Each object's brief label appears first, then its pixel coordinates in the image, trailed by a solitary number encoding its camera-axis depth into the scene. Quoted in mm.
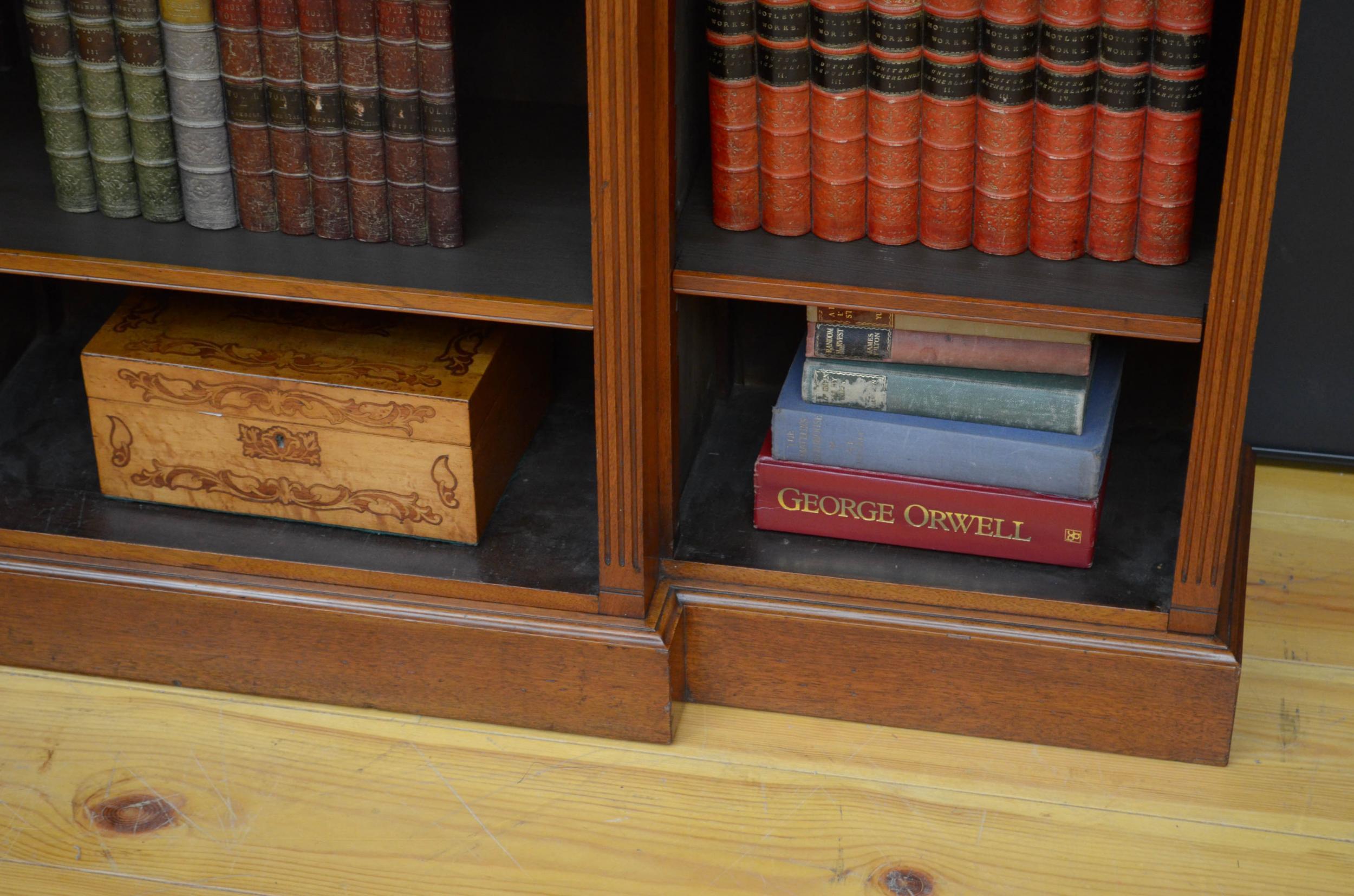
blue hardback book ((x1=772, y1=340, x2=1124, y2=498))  2095
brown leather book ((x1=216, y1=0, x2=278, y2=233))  2027
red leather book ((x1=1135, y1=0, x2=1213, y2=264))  1940
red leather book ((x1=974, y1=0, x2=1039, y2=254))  1965
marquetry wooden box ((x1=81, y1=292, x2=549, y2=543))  2131
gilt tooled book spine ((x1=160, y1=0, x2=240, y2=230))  2033
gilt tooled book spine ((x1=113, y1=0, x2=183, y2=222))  2042
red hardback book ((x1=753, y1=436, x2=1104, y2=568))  2110
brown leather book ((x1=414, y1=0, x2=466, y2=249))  1994
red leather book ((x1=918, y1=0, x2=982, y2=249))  1974
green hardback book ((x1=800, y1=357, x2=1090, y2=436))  2098
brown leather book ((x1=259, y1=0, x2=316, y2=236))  2022
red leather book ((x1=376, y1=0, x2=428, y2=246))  1999
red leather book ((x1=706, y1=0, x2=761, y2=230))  2002
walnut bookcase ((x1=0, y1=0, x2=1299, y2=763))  1999
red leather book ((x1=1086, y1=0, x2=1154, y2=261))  1950
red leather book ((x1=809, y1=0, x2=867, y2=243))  1988
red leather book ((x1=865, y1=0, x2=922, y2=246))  1981
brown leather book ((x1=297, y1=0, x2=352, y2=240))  2013
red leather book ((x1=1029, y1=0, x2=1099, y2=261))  1956
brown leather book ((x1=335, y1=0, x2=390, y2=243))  2007
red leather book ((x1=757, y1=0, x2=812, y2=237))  1994
